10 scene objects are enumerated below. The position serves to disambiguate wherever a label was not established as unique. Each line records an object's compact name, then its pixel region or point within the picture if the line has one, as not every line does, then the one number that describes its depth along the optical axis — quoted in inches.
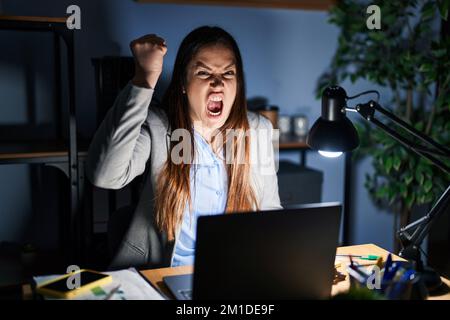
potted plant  109.7
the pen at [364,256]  60.7
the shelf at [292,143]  111.6
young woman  59.9
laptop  39.7
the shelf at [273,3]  110.6
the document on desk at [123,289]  47.3
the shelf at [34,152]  89.7
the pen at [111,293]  47.1
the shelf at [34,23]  86.6
